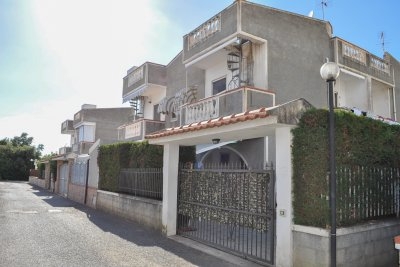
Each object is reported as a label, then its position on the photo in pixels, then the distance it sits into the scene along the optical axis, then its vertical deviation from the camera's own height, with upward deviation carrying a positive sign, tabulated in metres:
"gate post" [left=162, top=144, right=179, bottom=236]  11.80 -0.70
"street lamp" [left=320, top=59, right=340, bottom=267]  6.64 +0.53
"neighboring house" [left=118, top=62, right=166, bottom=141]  21.88 +5.24
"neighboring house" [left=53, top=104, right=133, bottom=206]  22.05 +1.48
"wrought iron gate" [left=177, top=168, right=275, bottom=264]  8.38 -1.05
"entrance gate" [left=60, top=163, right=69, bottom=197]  30.25 -1.26
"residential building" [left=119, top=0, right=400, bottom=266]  7.83 +3.77
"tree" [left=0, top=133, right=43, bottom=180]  61.56 +0.48
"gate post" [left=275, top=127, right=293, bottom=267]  7.37 -0.59
